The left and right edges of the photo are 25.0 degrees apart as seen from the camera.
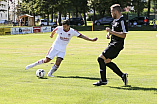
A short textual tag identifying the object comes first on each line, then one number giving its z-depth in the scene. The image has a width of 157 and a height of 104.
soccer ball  10.50
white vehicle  84.25
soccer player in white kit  10.46
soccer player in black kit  8.56
